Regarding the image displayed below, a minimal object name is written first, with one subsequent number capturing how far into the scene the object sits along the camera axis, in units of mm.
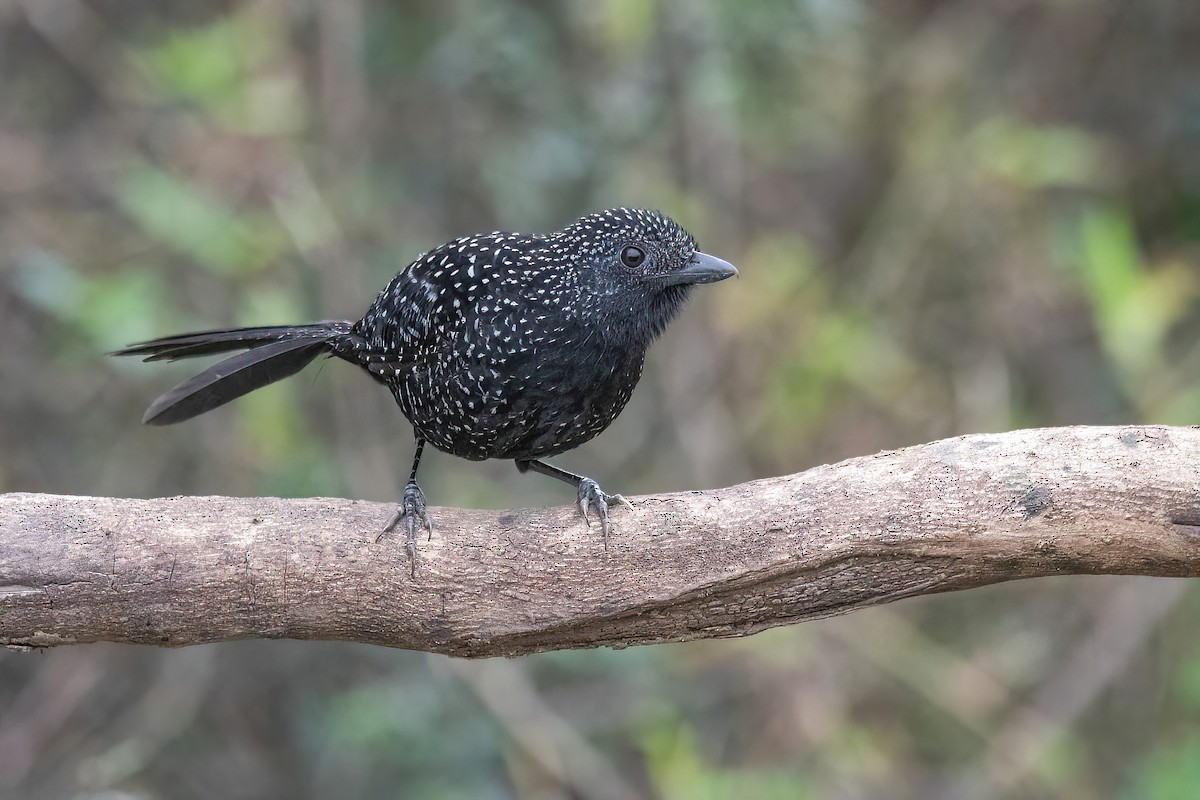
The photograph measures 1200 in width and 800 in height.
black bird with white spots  6762
